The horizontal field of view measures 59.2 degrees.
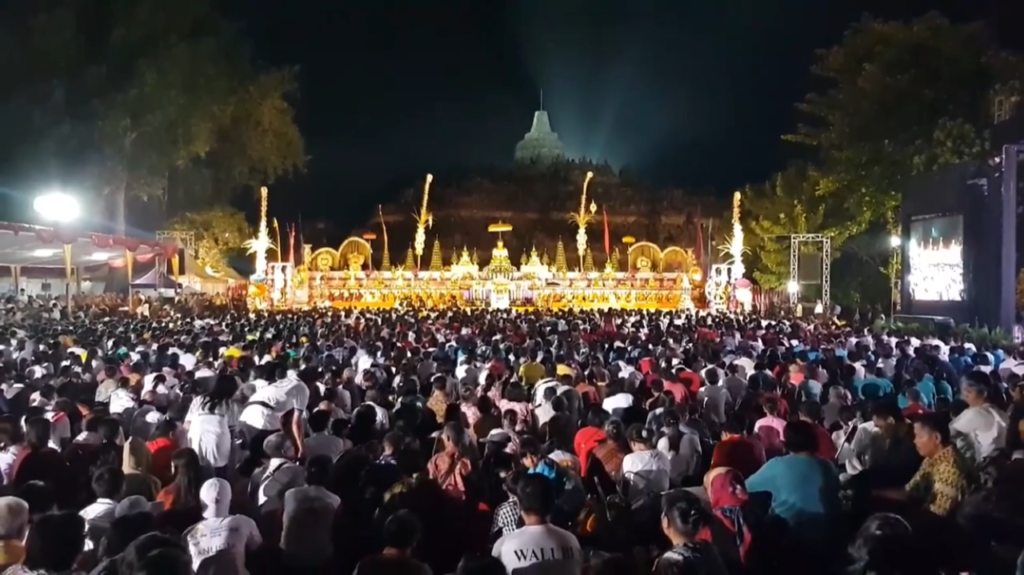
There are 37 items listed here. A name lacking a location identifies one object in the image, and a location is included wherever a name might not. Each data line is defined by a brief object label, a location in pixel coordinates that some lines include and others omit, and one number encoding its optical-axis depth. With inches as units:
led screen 877.8
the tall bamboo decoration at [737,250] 1401.3
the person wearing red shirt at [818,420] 267.6
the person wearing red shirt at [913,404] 302.4
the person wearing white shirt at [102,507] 203.8
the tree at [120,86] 1043.9
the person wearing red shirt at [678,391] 379.5
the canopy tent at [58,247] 693.3
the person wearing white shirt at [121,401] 342.0
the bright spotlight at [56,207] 772.0
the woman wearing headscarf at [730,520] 193.3
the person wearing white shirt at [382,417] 319.3
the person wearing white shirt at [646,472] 244.5
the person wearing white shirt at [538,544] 170.1
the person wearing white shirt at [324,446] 271.3
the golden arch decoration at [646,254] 1999.9
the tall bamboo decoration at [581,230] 1752.8
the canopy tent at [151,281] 1013.2
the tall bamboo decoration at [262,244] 1455.5
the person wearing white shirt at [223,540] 188.4
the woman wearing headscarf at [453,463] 243.3
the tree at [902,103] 1091.9
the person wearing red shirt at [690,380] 416.2
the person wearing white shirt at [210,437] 284.8
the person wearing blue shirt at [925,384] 391.7
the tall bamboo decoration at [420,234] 1768.0
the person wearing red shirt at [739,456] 244.1
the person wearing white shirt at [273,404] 319.6
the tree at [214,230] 1549.0
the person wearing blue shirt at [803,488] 210.4
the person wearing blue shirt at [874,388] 374.0
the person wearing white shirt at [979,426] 280.5
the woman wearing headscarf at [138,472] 234.7
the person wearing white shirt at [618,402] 340.4
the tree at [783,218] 1407.5
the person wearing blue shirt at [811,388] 386.4
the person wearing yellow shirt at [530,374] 440.1
